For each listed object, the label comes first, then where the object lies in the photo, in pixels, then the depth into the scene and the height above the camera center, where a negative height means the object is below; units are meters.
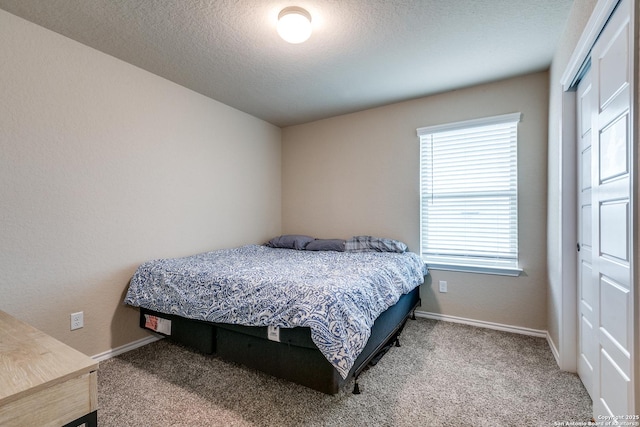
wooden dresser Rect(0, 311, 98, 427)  0.85 -0.53
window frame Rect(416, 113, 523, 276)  2.78 -0.44
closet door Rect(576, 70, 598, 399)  1.79 -0.12
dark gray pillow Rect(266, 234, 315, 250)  3.54 -0.34
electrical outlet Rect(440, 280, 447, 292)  3.09 -0.76
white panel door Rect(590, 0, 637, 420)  1.09 -0.01
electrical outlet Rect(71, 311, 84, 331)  2.15 -0.79
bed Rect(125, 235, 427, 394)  1.58 -0.59
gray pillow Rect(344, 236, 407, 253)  3.10 -0.34
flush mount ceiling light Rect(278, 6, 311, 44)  1.82 +1.20
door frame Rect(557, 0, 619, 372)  2.03 -0.13
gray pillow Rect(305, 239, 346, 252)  3.35 -0.36
